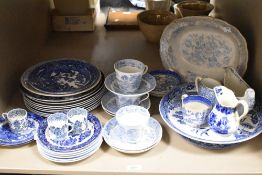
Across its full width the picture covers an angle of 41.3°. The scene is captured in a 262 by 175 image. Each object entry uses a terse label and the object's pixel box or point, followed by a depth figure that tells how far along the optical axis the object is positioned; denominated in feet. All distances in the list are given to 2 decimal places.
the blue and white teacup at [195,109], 2.64
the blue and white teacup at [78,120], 2.65
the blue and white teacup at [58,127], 2.59
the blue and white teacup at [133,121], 2.60
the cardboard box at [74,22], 4.33
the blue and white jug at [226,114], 2.52
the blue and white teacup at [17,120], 2.71
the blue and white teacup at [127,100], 2.88
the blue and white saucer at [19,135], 2.65
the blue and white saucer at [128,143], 2.57
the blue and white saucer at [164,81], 3.21
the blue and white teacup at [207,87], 2.79
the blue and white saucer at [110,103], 2.95
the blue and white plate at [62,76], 3.02
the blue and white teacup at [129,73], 2.82
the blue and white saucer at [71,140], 2.51
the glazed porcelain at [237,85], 2.65
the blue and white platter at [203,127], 2.54
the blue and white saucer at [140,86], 2.88
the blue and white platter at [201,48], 3.14
